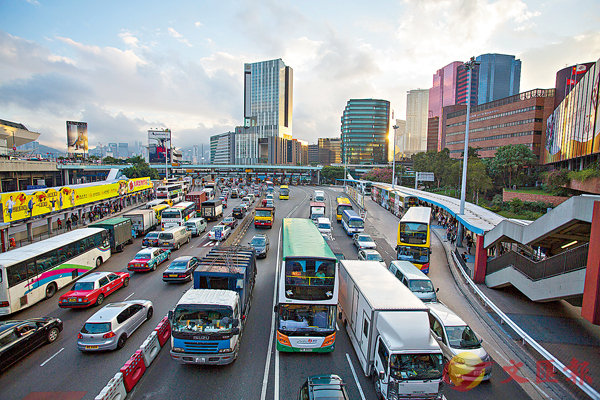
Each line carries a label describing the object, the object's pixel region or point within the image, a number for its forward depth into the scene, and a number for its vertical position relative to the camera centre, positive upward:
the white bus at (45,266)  13.20 -4.84
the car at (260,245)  21.94 -5.28
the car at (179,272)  16.88 -5.44
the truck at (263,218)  32.84 -5.07
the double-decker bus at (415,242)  19.80 -4.41
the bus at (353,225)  29.97 -5.19
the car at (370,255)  20.17 -5.35
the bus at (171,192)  47.81 -4.00
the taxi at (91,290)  13.71 -5.49
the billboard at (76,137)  92.81 +8.22
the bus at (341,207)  37.82 -4.47
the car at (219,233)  27.17 -5.53
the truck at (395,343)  7.82 -4.41
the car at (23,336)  9.66 -5.47
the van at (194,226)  29.55 -5.38
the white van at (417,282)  14.10 -5.05
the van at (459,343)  9.52 -5.34
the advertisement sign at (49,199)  21.89 -2.84
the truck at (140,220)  28.80 -4.84
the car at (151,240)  24.41 -5.50
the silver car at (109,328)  10.30 -5.28
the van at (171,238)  24.16 -5.36
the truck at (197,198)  41.22 -4.03
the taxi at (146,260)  18.97 -5.57
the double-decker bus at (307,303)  10.00 -4.13
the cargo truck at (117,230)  23.21 -4.73
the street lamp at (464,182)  23.73 -0.84
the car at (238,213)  38.32 -5.31
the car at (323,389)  6.82 -4.71
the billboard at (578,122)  27.94 +5.19
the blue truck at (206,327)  9.05 -4.54
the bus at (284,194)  62.31 -4.94
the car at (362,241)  23.93 -5.46
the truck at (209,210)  37.06 -4.88
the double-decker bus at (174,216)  30.56 -4.87
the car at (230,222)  31.63 -5.34
